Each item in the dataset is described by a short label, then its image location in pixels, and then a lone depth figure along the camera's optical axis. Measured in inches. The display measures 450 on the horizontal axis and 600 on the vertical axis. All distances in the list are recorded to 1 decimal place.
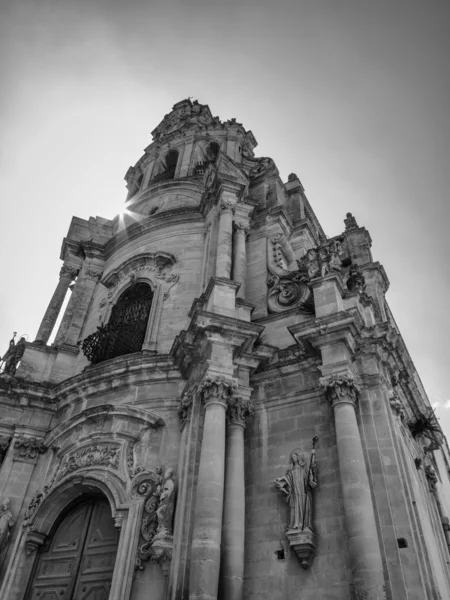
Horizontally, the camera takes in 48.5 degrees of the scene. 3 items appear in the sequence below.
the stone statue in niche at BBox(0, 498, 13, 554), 434.0
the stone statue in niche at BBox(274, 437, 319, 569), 324.5
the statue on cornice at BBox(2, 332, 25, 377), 592.7
